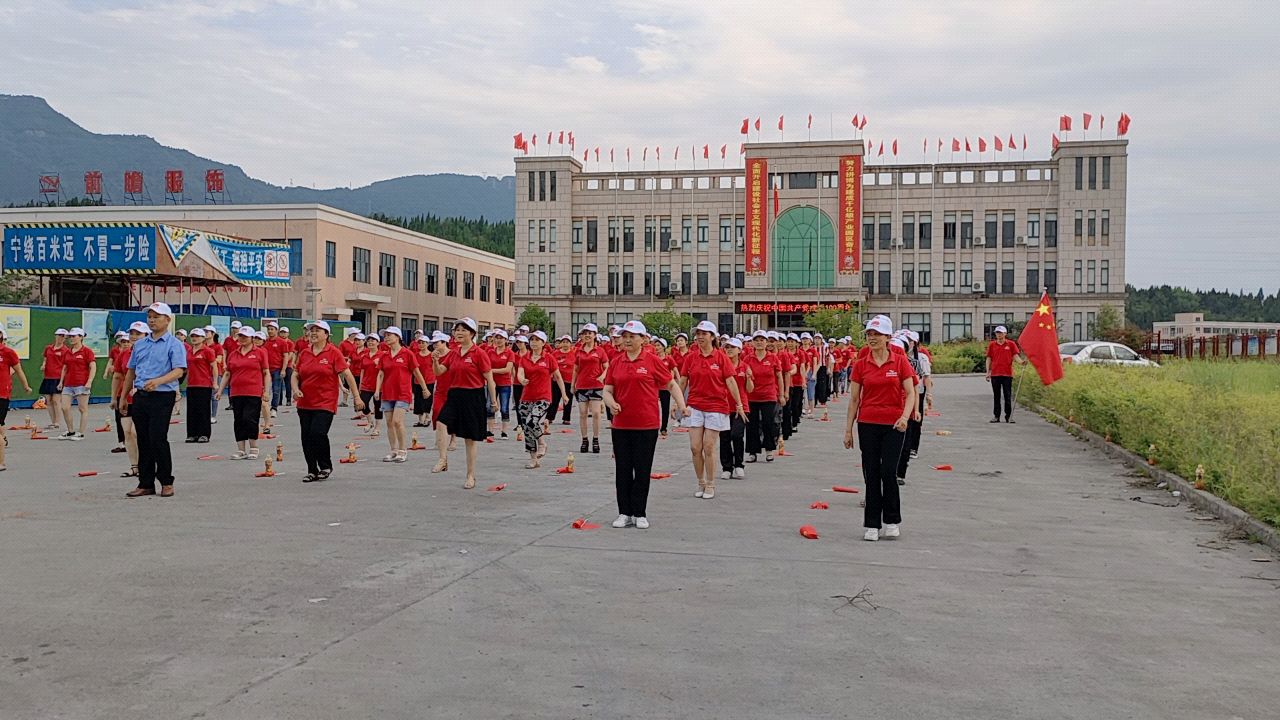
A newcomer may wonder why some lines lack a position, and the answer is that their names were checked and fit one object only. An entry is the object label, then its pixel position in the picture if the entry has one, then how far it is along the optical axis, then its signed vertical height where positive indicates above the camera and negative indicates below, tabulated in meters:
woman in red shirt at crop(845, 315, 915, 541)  9.23 -0.79
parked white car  35.56 -0.64
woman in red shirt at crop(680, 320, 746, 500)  11.72 -0.82
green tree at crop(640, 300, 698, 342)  74.06 +0.72
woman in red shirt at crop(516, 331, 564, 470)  14.62 -0.90
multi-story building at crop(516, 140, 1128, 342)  80.12 +7.48
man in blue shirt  11.10 -0.66
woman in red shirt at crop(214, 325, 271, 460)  14.40 -0.79
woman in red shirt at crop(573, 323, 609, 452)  16.48 -0.84
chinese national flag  19.64 -0.22
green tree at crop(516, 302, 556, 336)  82.88 +1.08
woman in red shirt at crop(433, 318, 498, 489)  12.75 -0.68
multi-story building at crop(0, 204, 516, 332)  61.75 +4.64
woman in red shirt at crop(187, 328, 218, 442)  15.38 -0.72
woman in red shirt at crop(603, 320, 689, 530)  9.73 -0.75
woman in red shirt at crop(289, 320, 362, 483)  12.55 -0.76
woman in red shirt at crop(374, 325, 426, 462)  15.08 -0.85
